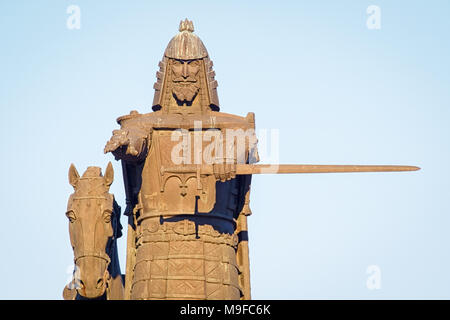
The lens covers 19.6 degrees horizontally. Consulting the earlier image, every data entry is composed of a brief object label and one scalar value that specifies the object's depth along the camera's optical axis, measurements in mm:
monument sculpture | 24016
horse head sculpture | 23594
